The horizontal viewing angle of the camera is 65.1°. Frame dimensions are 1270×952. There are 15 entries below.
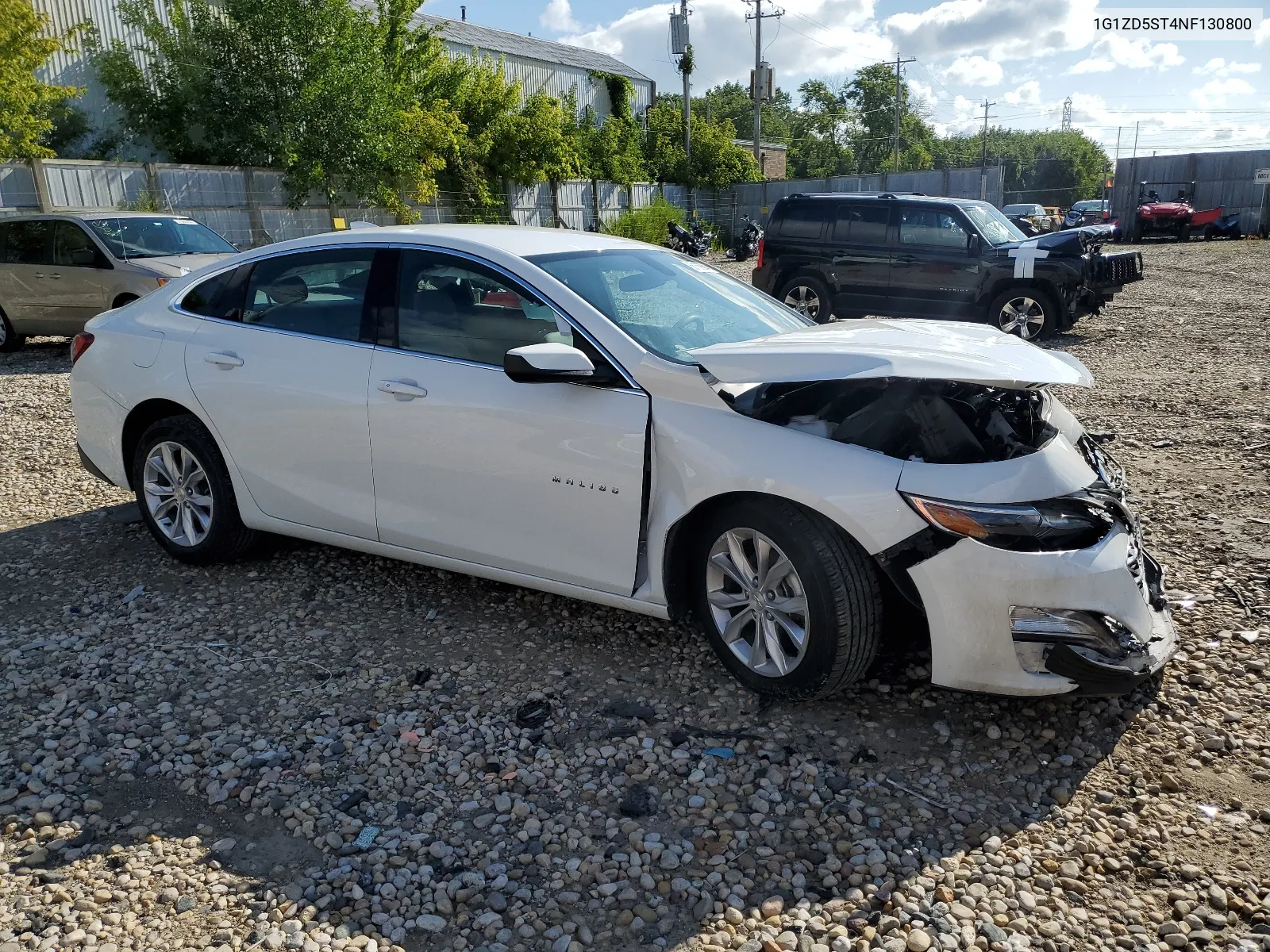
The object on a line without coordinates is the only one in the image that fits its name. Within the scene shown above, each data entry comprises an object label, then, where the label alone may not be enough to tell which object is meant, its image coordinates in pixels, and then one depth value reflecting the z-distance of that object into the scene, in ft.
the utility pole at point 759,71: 150.41
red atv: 121.80
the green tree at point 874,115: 313.94
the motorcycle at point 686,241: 87.51
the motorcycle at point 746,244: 99.04
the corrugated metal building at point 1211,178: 126.11
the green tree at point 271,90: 70.44
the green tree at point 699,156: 131.54
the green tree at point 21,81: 51.60
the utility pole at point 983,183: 114.21
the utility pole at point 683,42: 134.21
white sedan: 10.21
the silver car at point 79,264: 37.32
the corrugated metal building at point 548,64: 126.52
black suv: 39.11
